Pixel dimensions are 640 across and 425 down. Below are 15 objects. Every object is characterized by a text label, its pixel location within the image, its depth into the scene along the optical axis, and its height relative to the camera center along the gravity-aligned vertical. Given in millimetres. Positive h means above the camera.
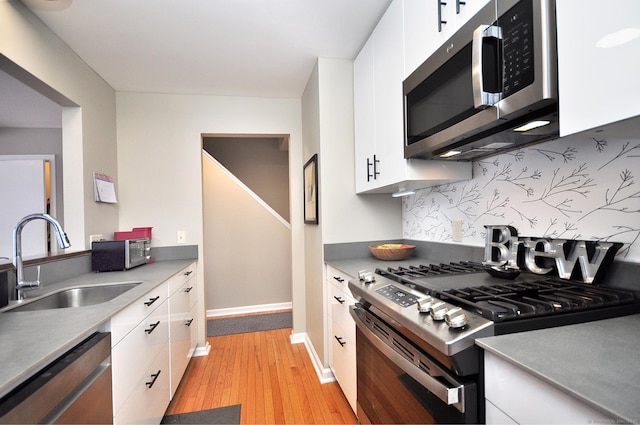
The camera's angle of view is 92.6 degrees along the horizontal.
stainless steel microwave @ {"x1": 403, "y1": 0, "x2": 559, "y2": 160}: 809 +404
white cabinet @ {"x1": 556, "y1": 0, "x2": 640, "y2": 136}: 616 +319
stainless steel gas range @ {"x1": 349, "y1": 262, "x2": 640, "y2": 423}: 741 -312
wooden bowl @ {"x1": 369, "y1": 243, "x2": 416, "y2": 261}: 1973 -266
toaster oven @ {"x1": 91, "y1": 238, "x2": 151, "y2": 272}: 2064 -266
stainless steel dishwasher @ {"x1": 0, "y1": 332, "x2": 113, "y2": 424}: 708 -469
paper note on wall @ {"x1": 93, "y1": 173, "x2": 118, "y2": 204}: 2236 +215
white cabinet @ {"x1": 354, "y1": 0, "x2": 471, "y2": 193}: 1542 +521
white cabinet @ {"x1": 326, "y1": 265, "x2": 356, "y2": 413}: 1646 -712
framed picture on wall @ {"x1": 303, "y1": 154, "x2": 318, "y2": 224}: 2299 +179
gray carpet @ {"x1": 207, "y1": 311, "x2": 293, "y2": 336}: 3178 -1203
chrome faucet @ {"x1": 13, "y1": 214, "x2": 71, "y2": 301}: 1321 -165
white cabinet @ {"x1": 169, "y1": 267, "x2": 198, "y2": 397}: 1919 -778
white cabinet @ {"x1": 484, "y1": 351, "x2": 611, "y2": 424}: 539 -377
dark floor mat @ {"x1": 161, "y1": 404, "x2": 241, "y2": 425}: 1765 -1197
